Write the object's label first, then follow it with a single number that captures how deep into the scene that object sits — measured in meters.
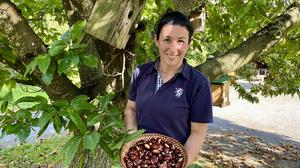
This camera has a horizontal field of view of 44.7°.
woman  1.72
